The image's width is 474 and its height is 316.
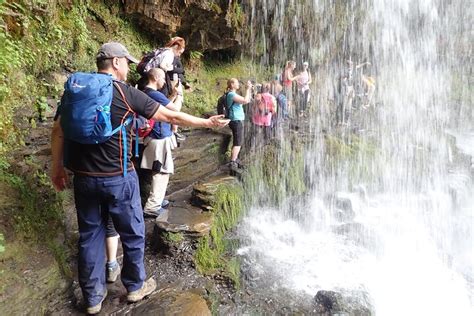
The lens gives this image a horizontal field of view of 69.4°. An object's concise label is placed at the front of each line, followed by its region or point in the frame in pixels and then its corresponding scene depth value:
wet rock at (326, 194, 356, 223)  8.57
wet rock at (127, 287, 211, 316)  3.31
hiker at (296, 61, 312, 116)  10.79
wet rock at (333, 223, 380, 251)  7.58
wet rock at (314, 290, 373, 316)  4.79
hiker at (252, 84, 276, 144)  7.80
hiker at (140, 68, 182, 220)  4.68
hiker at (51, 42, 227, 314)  2.76
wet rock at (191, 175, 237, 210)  5.57
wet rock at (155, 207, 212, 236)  4.70
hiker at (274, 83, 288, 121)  9.10
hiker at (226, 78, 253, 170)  6.60
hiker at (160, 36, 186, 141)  4.72
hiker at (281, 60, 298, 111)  9.80
